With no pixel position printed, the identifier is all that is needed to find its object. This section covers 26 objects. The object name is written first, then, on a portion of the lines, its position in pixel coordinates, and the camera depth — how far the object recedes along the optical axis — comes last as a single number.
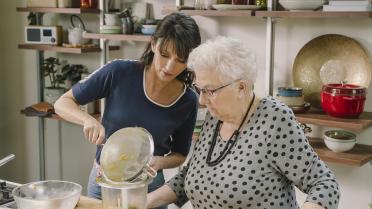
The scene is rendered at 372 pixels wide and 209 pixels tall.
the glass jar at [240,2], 2.93
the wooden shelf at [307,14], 2.54
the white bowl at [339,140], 2.75
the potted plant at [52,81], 3.80
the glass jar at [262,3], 2.91
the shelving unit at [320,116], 2.62
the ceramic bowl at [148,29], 3.28
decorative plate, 2.80
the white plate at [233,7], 2.88
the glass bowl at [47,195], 1.54
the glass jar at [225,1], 2.98
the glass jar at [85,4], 3.53
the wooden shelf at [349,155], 2.64
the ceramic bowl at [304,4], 2.74
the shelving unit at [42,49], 3.51
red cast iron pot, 2.66
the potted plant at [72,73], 3.77
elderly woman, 1.55
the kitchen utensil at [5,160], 1.76
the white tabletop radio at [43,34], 3.71
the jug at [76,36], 3.65
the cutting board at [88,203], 1.74
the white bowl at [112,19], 3.41
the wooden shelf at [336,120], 2.60
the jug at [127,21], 3.39
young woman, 2.01
